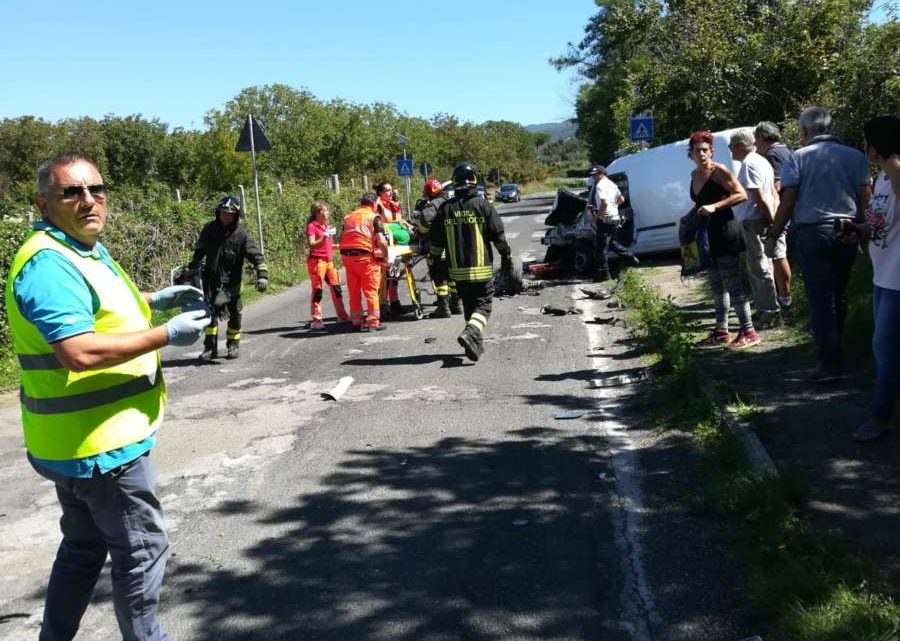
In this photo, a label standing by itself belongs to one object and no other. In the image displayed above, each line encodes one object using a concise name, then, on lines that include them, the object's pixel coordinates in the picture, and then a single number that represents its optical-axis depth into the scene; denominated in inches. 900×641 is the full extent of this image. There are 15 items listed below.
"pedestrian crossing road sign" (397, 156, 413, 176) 1104.8
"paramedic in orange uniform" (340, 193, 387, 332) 439.2
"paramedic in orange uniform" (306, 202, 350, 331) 470.0
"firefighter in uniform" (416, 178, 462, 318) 476.7
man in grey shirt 243.3
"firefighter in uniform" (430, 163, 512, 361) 348.8
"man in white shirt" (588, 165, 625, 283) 570.9
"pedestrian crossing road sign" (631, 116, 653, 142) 797.2
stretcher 478.3
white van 625.0
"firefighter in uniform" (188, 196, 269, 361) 382.6
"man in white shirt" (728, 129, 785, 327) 319.0
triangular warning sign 637.9
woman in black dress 307.1
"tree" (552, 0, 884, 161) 824.3
